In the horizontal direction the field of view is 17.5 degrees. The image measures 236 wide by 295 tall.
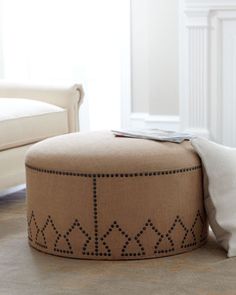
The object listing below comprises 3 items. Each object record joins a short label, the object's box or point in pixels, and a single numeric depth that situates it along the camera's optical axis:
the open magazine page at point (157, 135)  2.84
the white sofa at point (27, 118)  3.60
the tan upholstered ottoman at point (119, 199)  2.65
